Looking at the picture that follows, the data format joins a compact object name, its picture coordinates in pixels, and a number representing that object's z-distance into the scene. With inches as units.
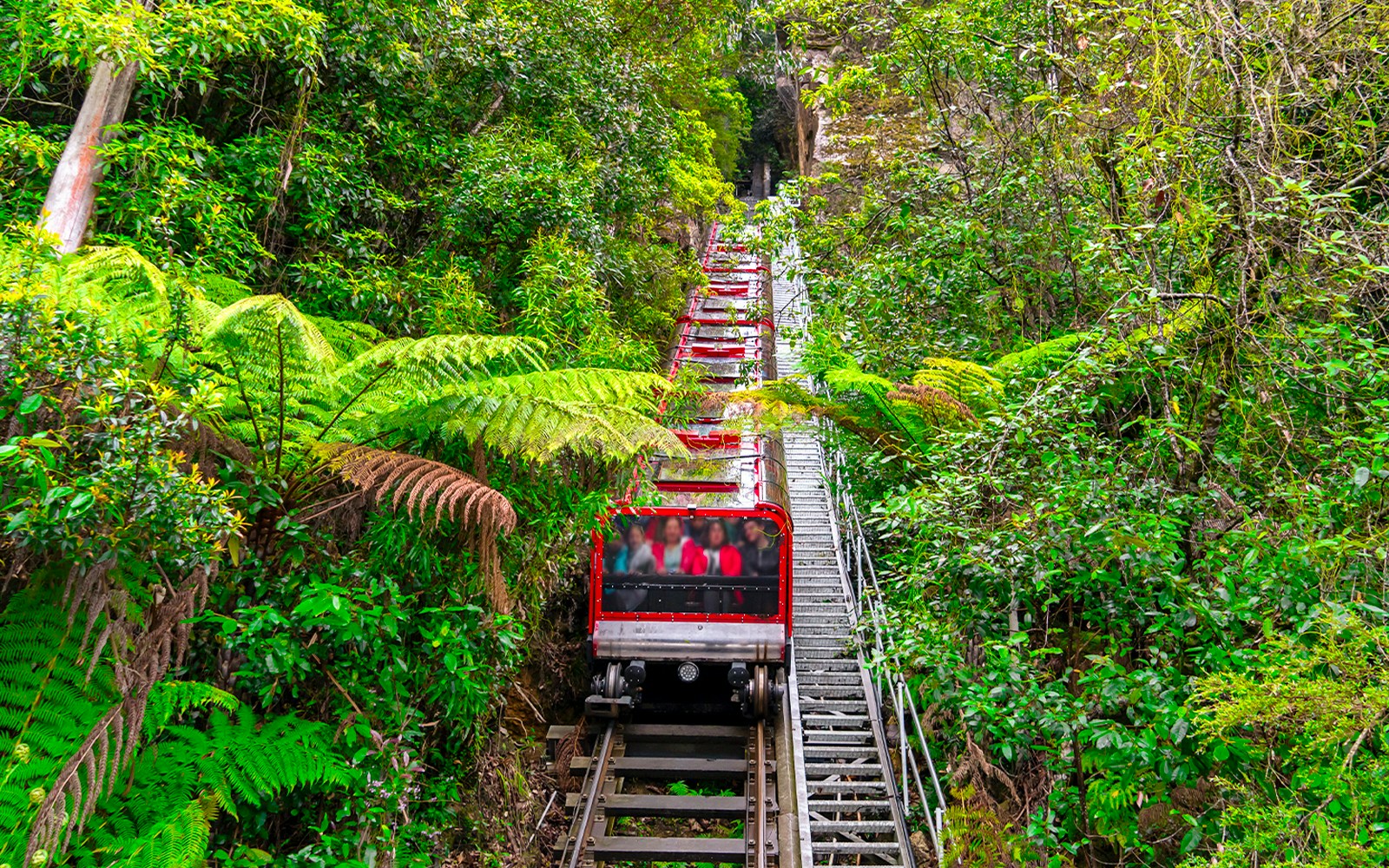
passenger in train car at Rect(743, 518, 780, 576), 331.3
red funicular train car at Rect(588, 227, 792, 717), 321.4
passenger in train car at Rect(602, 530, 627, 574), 334.3
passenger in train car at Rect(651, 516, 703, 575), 334.6
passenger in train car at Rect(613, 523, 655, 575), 334.3
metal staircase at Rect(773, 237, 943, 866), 267.9
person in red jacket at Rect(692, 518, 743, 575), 331.9
